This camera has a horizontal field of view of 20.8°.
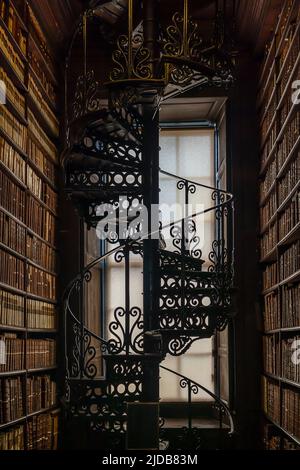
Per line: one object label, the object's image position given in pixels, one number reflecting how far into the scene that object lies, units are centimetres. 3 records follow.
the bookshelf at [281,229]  516
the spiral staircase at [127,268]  575
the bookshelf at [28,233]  519
